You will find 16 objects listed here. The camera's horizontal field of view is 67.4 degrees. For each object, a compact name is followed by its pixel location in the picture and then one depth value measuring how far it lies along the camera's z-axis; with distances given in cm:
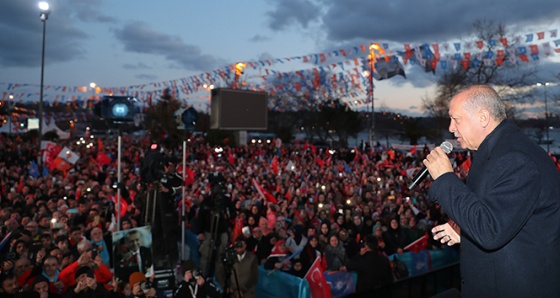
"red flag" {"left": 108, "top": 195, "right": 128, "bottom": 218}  1039
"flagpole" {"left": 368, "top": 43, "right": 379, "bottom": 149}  2386
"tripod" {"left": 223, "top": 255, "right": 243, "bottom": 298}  640
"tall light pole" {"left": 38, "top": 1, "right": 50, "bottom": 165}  2367
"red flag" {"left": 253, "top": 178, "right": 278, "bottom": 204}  1261
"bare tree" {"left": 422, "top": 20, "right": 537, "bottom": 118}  2626
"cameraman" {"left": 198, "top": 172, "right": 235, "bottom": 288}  832
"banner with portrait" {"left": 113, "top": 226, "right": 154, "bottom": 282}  689
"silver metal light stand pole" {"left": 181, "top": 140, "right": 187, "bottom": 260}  877
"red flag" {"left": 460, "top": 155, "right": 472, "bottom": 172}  1486
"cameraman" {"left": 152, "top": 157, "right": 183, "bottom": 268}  929
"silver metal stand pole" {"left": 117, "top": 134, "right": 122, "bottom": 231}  762
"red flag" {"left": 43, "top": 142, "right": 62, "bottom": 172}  1552
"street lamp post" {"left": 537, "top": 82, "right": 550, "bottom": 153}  2933
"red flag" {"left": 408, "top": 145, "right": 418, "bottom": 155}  2254
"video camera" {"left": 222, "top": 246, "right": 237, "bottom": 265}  642
